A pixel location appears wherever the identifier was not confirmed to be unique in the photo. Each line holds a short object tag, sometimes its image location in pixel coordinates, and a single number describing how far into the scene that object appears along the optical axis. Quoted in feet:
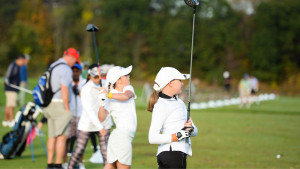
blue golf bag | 62.96
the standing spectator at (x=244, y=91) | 191.29
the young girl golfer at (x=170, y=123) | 34.49
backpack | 52.88
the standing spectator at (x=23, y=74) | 101.45
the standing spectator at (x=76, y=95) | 62.24
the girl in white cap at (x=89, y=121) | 50.29
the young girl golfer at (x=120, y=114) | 40.29
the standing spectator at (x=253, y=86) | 229.30
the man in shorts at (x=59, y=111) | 52.96
